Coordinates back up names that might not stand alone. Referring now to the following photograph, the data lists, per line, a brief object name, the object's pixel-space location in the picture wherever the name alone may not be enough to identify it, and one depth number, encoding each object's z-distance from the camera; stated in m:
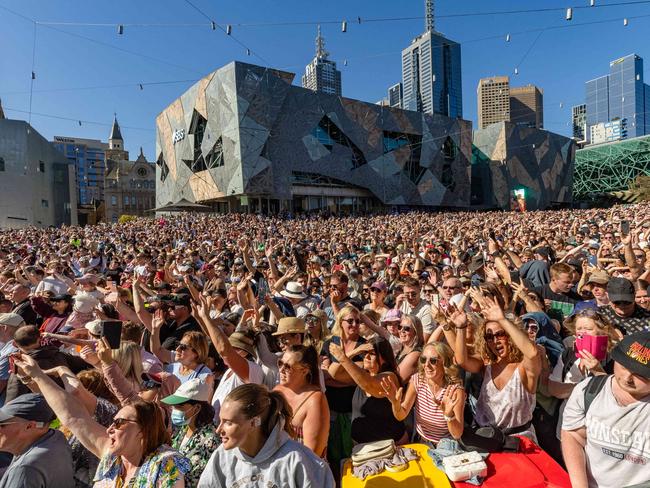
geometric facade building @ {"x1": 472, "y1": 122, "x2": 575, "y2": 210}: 54.19
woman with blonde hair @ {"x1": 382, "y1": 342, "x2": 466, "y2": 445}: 2.86
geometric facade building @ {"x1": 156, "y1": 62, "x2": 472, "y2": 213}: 35.44
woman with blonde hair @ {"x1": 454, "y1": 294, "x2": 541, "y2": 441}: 2.75
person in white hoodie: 1.93
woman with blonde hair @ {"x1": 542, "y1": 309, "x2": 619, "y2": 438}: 2.86
